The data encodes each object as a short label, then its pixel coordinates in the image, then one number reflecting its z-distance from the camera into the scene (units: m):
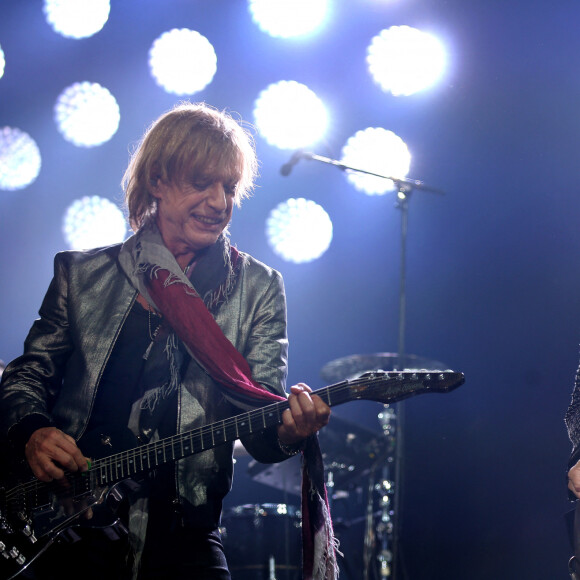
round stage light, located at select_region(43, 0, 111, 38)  6.17
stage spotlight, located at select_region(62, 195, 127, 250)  6.24
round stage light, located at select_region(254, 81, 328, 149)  6.02
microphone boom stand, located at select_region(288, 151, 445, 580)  4.41
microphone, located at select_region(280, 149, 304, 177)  4.88
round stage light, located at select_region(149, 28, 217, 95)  6.24
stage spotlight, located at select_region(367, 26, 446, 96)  5.71
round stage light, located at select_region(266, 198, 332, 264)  6.26
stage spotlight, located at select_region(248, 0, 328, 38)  6.15
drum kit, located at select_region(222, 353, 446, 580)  4.66
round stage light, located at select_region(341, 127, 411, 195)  5.50
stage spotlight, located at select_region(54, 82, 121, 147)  6.30
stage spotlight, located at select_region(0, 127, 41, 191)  6.22
